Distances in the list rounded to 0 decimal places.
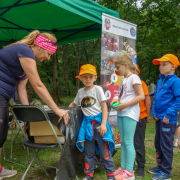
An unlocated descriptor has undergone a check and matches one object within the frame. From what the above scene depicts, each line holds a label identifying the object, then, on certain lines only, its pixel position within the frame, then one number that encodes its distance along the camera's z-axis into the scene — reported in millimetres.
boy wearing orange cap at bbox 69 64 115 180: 2316
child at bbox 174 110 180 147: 3482
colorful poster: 3496
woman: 1962
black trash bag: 2098
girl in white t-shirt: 2400
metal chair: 1966
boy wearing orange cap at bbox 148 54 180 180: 2400
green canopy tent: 3494
